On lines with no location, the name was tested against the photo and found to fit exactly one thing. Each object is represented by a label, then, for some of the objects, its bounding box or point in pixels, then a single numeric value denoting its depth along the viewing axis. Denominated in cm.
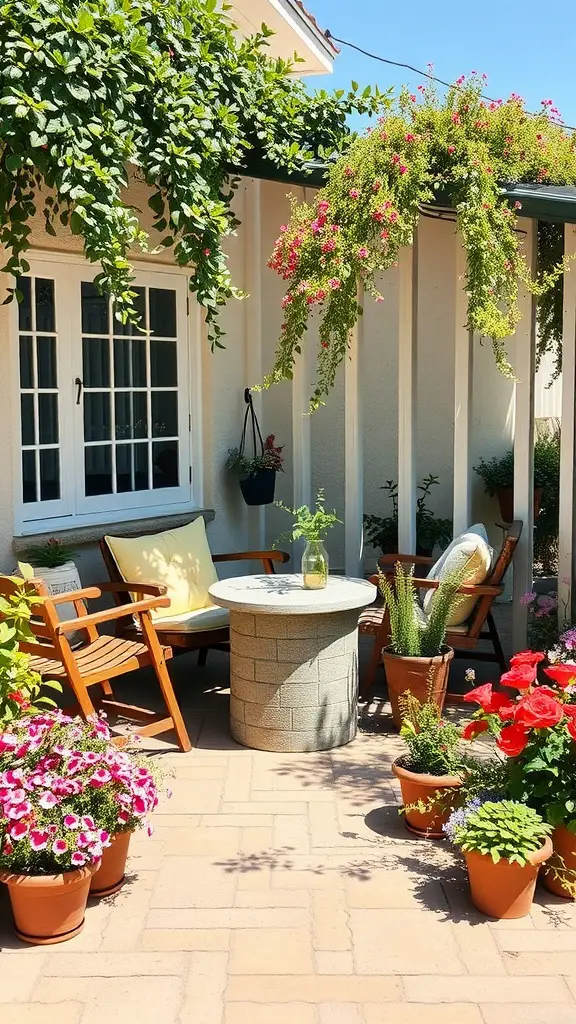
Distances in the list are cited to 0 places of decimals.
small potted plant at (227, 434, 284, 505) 712
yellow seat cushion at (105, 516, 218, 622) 563
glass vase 505
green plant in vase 499
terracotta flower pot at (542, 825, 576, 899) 342
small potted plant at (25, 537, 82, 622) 545
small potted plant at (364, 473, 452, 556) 799
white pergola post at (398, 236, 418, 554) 620
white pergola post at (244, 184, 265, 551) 728
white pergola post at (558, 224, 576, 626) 570
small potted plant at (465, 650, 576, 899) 336
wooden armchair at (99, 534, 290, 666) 543
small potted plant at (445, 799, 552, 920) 321
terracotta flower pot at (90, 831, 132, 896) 341
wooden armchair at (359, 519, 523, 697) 534
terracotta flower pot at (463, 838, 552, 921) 322
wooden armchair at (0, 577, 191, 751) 441
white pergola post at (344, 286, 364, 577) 643
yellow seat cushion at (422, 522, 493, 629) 525
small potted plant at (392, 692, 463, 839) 378
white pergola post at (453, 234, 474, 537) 596
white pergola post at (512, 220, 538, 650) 588
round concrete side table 474
